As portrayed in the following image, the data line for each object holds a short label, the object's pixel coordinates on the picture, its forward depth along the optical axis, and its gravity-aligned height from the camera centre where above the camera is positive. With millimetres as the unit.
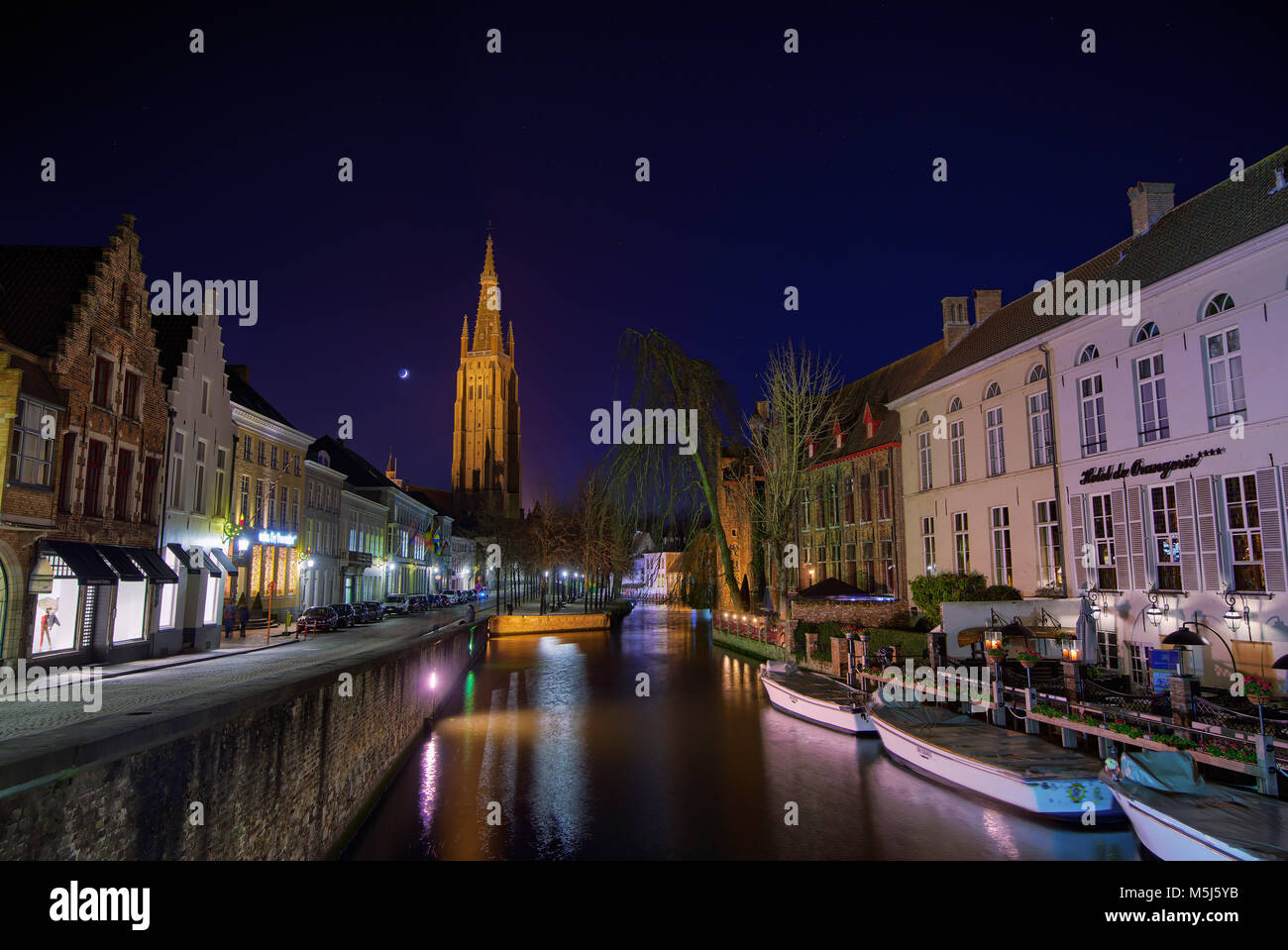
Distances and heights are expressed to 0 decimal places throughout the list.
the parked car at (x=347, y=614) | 38594 -2767
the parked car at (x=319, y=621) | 34750 -2756
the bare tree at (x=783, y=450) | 33188 +4989
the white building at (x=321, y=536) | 45094 +1722
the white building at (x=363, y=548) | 52812 +1133
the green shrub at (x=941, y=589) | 27781 -1345
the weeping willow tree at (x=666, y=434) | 28844 +5040
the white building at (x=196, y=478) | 25438 +3278
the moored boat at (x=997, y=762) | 13141 -4075
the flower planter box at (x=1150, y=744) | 12078 -3624
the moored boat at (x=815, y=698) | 20531 -4237
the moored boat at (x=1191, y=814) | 9406 -3658
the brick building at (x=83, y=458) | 18453 +3036
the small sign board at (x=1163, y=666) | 17953 -2796
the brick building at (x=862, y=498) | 37344 +3257
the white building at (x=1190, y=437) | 17844 +3207
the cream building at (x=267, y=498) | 36031 +3440
